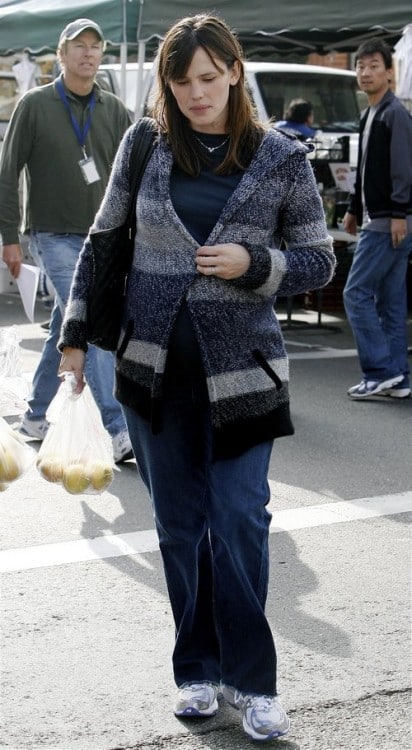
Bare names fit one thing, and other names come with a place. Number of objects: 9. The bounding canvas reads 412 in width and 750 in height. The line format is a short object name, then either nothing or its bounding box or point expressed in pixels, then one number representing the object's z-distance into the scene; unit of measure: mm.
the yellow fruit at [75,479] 3795
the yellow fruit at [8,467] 3678
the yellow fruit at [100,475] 3801
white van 12945
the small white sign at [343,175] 11281
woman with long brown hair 3371
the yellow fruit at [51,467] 3803
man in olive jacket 6609
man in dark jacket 8203
